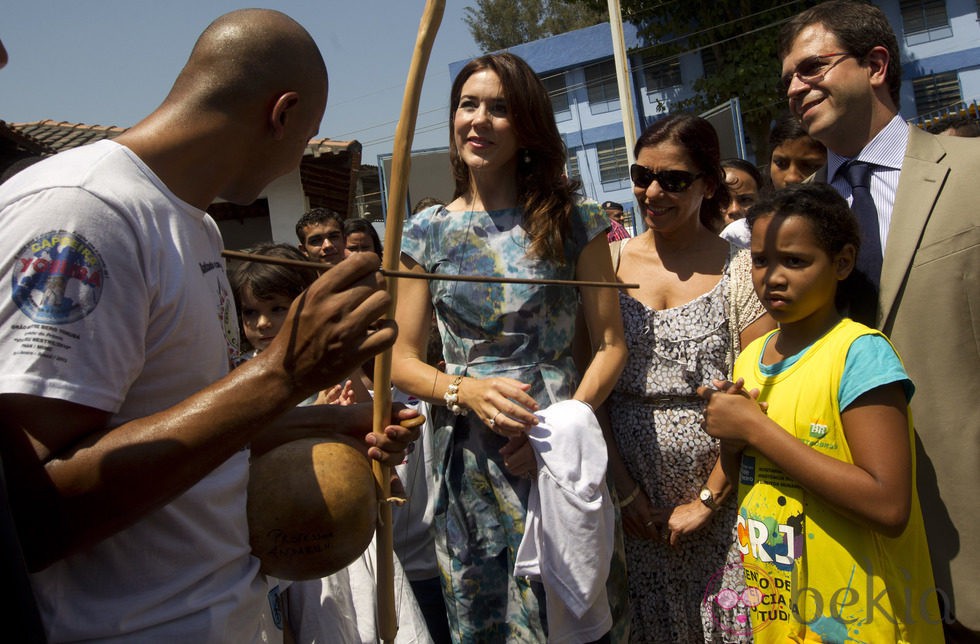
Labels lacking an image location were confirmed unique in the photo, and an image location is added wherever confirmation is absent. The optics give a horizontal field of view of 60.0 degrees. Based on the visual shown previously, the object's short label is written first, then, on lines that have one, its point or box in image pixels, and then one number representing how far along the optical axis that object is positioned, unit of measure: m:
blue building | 25.58
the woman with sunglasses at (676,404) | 3.33
